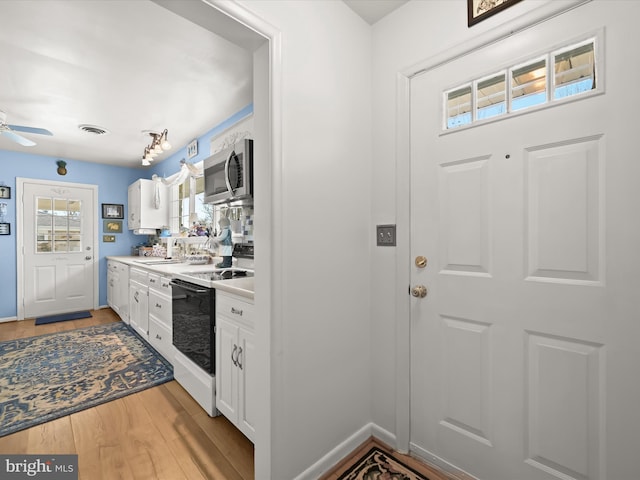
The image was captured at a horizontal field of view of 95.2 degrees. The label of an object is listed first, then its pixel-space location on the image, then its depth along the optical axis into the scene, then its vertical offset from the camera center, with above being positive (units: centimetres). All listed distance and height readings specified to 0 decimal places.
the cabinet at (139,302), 310 -72
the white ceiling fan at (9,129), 265 +100
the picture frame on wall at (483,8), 126 +103
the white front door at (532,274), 103 -14
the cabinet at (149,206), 455 +52
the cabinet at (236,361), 154 -69
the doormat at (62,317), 422 -120
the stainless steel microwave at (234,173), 219 +52
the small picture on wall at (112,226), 506 +21
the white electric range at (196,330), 186 -64
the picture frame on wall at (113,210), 502 +49
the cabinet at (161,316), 253 -72
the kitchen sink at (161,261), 373 -30
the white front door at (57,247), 441 -14
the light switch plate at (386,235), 161 +3
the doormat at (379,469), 142 -116
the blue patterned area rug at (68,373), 206 -119
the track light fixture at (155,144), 328 +109
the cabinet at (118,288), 383 -72
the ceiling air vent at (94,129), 334 +128
